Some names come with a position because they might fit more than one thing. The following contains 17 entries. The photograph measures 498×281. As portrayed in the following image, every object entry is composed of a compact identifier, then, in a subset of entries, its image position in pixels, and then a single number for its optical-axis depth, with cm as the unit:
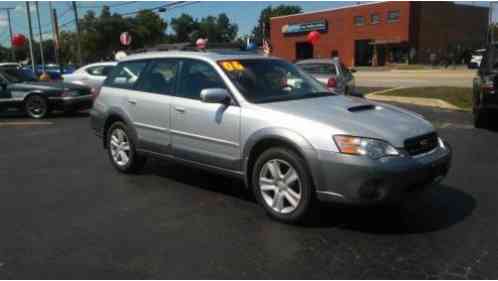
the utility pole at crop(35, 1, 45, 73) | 4225
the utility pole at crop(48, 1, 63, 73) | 2804
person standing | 4872
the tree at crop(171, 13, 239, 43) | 11312
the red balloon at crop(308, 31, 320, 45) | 4161
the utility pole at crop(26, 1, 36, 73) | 3059
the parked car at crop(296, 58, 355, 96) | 1197
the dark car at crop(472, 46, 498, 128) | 861
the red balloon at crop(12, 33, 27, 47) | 2883
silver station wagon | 400
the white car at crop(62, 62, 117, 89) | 1504
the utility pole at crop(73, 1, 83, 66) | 3204
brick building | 4878
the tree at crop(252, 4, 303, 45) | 11014
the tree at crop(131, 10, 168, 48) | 6275
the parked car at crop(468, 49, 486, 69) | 3575
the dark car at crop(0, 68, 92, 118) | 1270
